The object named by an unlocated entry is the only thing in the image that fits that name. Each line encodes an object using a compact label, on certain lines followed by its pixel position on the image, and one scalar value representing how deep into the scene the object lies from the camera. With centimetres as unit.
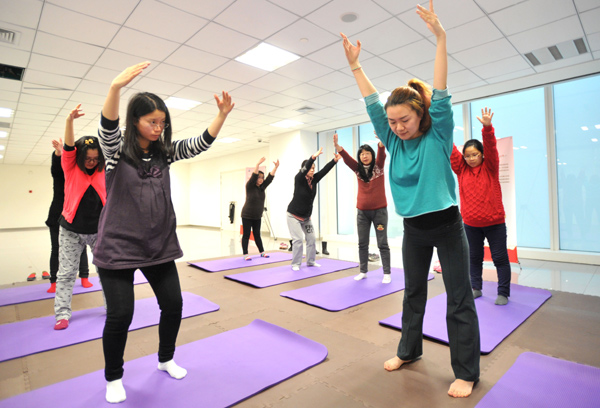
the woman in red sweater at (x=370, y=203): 342
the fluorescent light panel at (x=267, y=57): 413
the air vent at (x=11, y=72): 445
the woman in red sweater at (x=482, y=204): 262
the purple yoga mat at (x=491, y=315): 209
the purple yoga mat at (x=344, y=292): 286
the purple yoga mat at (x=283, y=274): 368
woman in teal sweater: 139
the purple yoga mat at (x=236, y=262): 451
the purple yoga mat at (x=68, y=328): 205
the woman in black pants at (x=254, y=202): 487
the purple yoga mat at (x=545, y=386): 138
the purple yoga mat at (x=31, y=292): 308
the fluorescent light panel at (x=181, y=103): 596
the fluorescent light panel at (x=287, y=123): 765
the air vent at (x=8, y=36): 353
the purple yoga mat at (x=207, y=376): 144
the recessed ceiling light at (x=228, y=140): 934
